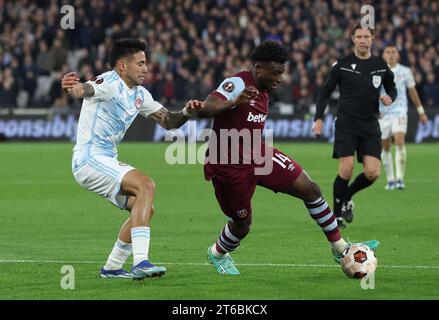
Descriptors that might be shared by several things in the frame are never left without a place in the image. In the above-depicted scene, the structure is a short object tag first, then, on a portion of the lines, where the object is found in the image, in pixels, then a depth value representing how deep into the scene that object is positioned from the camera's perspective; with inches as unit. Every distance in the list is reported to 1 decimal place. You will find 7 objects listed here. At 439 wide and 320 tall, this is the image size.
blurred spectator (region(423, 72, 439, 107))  1290.6
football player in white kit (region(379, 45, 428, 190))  760.3
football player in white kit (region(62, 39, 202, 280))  351.6
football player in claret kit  375.9
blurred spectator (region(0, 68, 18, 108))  1386.6
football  364.5
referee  534.6
